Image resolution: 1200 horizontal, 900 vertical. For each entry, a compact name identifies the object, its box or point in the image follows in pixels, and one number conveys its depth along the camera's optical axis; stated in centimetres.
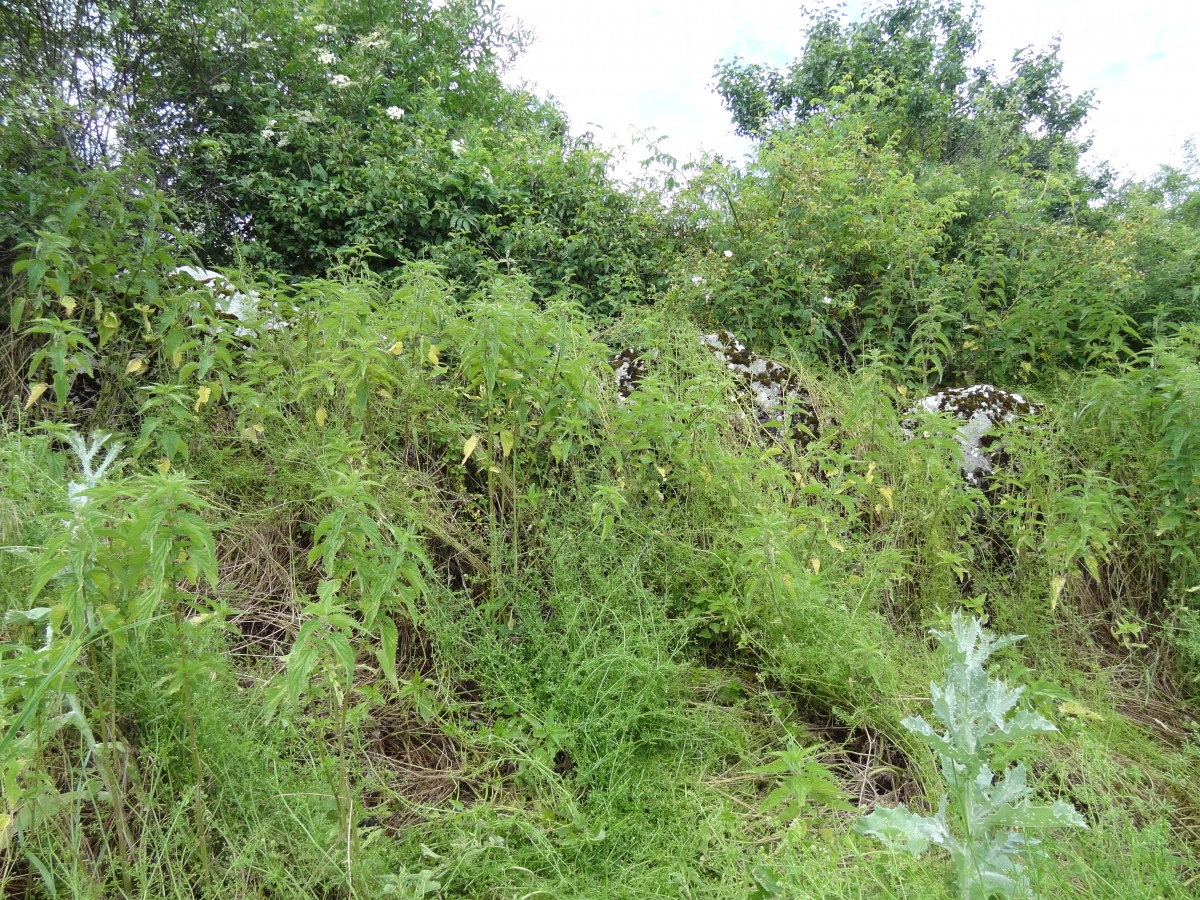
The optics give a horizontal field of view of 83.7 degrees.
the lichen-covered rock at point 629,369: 386
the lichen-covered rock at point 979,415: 380
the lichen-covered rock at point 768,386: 388
